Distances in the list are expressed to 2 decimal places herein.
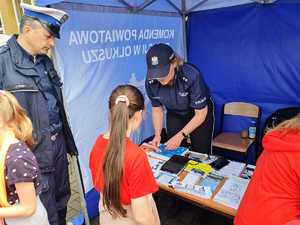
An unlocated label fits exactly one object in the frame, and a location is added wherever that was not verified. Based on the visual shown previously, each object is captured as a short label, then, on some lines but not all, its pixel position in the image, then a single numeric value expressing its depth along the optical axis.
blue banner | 2.03
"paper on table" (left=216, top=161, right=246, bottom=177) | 1.75
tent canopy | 2.37
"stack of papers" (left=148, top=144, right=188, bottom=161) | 2.06
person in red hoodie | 0.97
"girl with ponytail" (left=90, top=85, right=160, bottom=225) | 1.05
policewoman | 1.77
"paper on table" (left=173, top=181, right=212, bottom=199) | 1.53
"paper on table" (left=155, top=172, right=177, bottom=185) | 1.69
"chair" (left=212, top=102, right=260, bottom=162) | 2.96
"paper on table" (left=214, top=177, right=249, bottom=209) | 1.45
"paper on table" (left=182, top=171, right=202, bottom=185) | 1.67
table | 1.39
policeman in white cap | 1.53
